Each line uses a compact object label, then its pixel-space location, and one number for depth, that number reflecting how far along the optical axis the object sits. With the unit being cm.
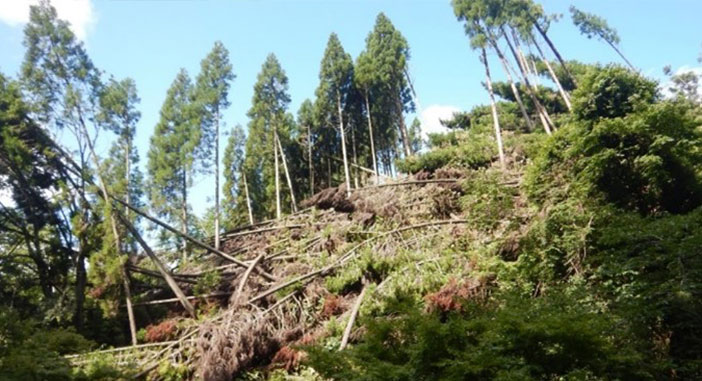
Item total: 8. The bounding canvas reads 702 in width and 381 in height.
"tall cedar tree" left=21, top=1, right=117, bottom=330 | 1215
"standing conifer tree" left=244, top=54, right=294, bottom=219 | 2262
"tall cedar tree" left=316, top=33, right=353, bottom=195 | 2348
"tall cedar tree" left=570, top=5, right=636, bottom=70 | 2339
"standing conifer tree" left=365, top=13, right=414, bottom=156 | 2222
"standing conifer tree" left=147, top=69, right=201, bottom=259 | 1930
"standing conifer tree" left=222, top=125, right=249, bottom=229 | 2422
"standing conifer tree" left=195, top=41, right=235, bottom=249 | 1902
